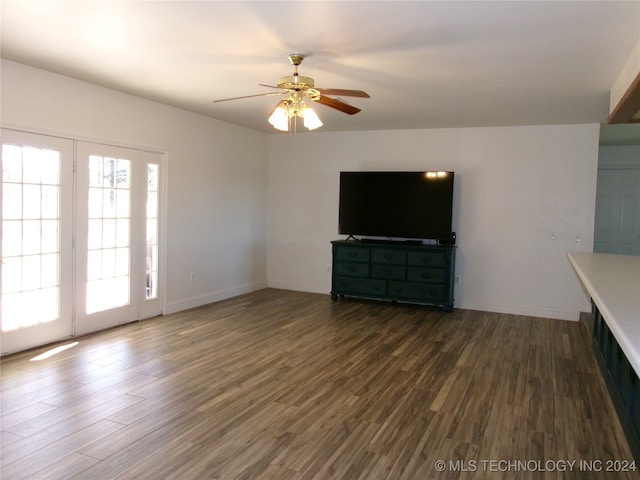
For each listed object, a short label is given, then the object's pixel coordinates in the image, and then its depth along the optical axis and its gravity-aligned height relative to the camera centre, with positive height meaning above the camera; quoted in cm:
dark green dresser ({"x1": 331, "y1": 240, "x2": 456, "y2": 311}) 609 -65
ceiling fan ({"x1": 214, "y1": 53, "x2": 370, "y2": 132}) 328 +92
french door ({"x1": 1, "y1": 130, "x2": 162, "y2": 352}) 402 -25
